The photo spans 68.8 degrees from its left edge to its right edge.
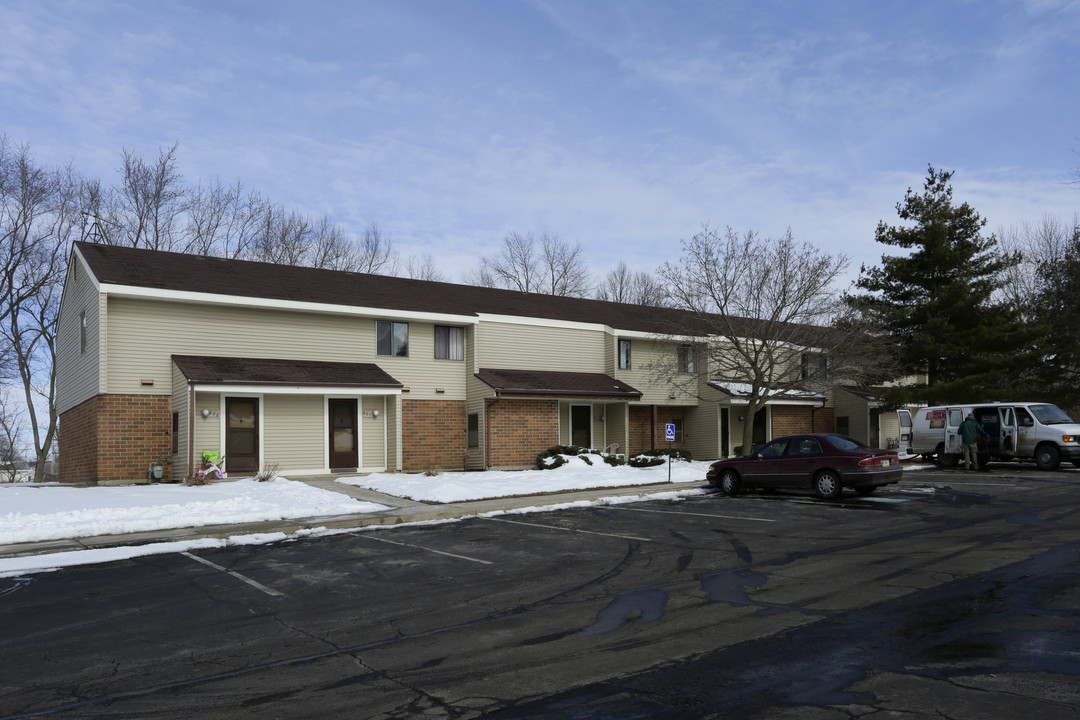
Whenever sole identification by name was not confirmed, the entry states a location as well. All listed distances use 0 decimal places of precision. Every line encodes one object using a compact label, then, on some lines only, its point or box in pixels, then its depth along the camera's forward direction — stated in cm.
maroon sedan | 1697
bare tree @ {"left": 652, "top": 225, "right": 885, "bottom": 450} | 2844
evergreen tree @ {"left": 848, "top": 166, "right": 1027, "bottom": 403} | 3325
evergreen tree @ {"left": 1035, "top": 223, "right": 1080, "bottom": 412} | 3644
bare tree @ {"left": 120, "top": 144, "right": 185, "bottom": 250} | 4138
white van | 2292
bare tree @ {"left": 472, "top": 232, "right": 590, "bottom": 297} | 5603
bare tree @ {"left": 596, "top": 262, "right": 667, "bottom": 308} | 5719
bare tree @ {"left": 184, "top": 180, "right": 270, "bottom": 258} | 4297
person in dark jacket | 2367
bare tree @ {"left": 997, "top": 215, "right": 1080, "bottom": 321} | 3888
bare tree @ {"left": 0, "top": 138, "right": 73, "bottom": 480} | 3822
